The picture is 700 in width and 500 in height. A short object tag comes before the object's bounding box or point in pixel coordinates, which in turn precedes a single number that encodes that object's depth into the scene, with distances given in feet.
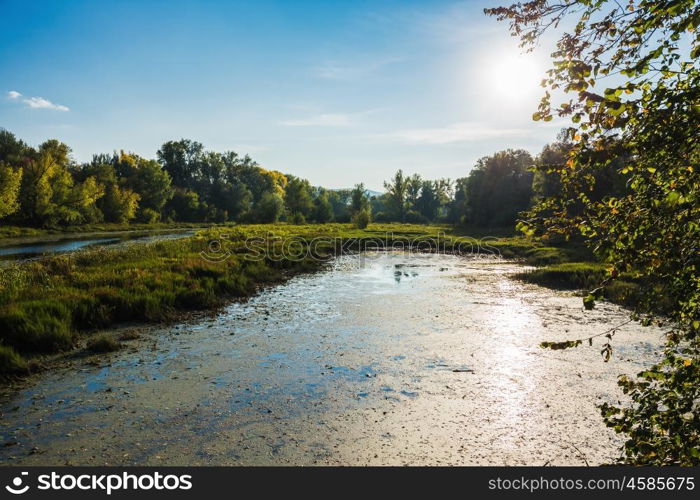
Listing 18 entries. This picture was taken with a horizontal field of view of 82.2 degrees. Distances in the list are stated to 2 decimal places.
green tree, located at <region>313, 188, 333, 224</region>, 303.50
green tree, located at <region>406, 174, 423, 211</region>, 416.67
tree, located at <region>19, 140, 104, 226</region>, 178.60
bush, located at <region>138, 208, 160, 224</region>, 266.36
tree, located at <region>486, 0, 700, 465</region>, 9.59
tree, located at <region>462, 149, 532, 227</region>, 205.80
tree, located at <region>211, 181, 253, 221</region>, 337.31
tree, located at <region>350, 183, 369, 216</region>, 292.81
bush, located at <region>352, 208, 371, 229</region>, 215.10
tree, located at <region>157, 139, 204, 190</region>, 377.09
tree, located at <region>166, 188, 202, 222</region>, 312.09
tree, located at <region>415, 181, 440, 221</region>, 395.34
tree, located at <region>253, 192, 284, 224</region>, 254.68
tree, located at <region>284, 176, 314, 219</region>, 304.50
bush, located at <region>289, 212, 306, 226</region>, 250.98
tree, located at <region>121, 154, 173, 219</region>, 283.59
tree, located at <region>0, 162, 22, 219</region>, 152.66
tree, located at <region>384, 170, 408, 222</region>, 345.72
